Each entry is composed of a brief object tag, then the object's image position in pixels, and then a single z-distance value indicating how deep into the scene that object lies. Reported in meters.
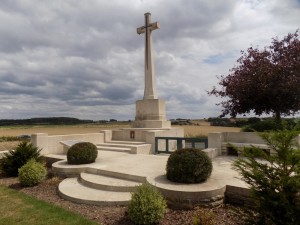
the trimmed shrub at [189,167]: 7.55
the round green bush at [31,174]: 9.70
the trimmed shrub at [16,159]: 11.55
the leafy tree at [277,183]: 4.31
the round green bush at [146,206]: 5.95
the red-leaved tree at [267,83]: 12.84
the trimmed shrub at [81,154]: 11.22
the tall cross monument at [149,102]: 19.69
